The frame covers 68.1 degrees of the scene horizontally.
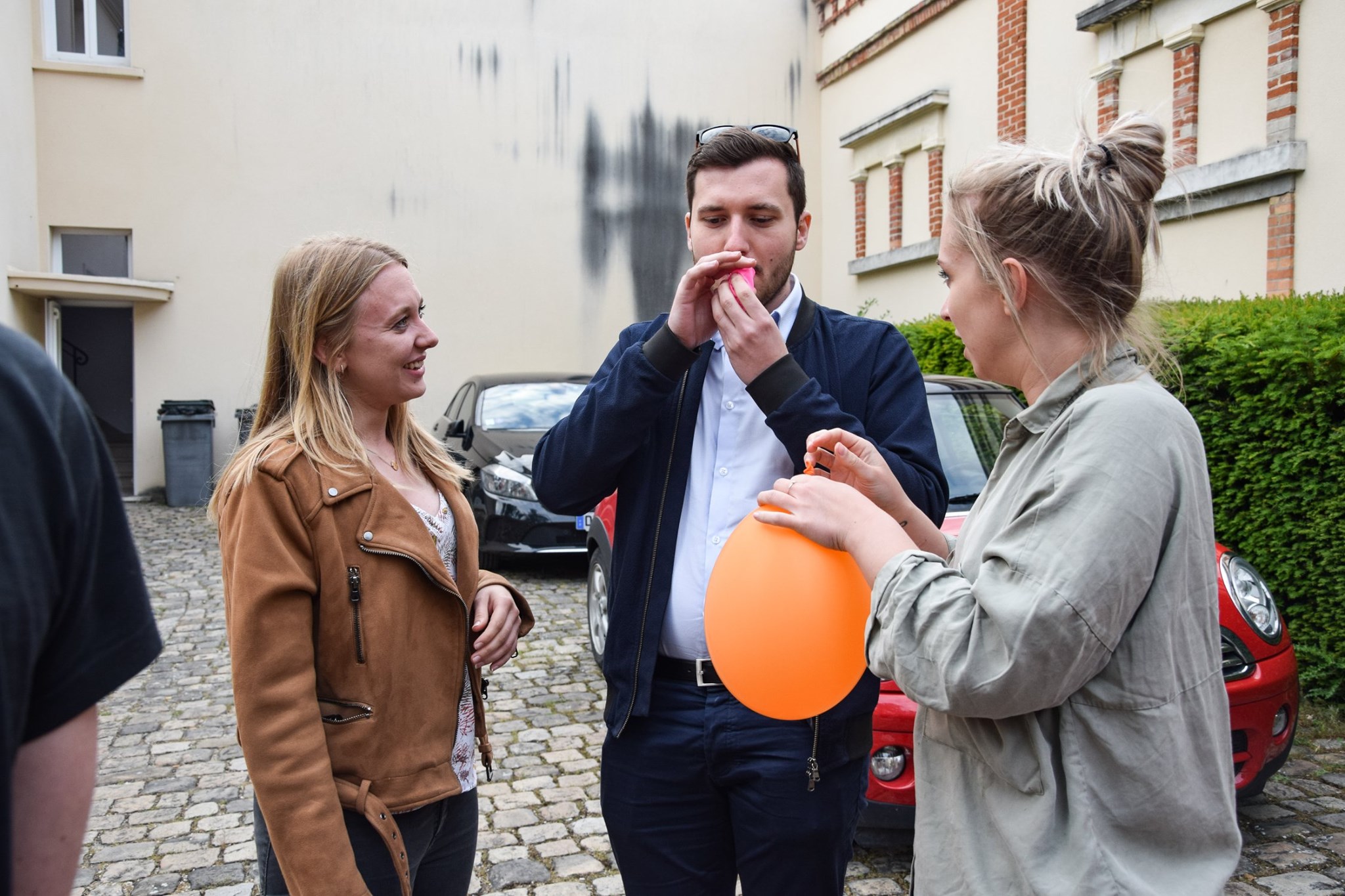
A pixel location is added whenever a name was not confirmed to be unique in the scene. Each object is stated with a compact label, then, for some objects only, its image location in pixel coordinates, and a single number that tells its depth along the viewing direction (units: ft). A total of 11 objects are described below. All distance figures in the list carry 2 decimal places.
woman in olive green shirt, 4.24
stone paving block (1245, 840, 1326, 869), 11.92
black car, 28.32
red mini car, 11.37
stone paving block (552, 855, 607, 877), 12.33
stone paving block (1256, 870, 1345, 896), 11.21
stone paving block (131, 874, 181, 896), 11.84
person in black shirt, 2.83
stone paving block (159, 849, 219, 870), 12.46
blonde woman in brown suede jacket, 5.72
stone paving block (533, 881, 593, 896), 11.78
